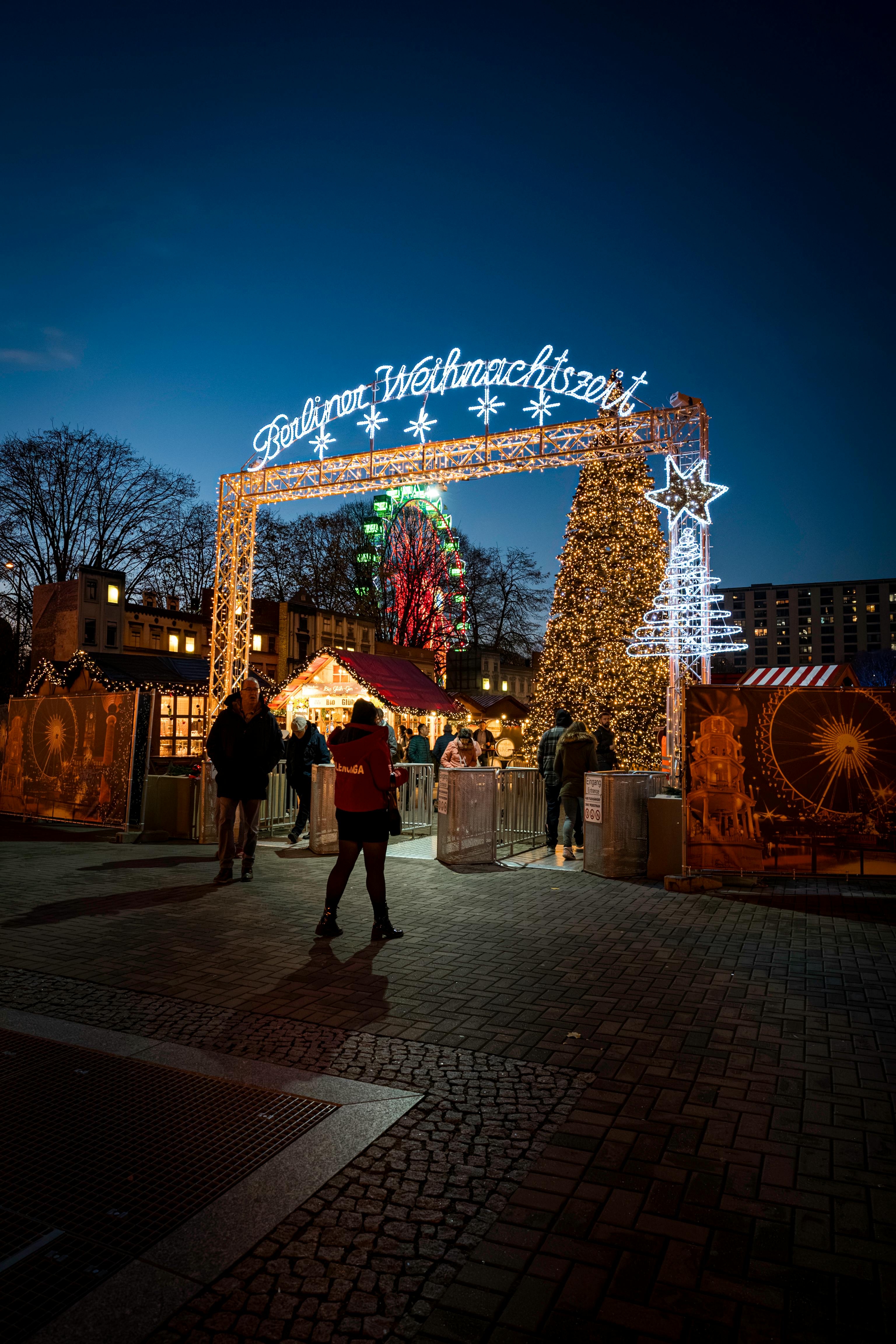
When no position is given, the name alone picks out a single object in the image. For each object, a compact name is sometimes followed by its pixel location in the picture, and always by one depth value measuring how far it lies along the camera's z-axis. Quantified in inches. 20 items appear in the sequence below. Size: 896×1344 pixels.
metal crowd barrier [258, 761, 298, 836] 520.7
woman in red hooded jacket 263.0
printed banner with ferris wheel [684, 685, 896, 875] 342.6
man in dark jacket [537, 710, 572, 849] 466.9
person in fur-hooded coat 437.7
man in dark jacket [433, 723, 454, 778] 702.5
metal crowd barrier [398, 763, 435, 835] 513.0
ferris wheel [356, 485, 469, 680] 1980.8
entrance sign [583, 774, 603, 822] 391.9
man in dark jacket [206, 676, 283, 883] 360.8
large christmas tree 820.0
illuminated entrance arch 685.3
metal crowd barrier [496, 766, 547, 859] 480.1
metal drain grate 106.0
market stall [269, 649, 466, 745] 818.2
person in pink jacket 468.4
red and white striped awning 621.6
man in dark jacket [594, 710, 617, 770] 548.7
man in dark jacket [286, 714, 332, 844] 469.1
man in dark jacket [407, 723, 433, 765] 685.3
